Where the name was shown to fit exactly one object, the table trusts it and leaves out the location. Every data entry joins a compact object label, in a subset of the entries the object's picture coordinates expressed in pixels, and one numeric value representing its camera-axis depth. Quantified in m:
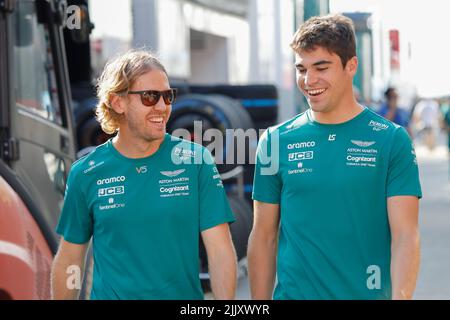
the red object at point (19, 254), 5.95
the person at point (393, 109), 19.90
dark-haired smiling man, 5.16
